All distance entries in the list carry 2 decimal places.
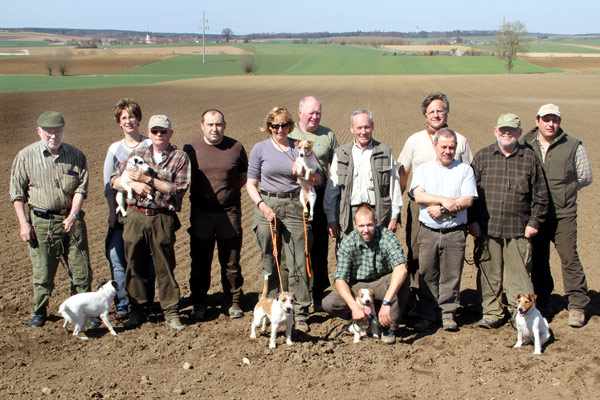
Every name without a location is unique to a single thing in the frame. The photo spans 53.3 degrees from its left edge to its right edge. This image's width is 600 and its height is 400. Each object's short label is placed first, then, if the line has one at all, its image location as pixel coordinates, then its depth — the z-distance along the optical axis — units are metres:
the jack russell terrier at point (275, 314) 5.37
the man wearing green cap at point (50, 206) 5.65
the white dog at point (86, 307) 5.46
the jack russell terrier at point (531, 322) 5.30
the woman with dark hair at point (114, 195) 5.88
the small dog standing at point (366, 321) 5.50
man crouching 5.46
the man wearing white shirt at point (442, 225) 5.57
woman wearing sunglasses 5.77
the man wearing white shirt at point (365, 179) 5.82
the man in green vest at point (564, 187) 5.87
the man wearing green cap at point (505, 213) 5.69
